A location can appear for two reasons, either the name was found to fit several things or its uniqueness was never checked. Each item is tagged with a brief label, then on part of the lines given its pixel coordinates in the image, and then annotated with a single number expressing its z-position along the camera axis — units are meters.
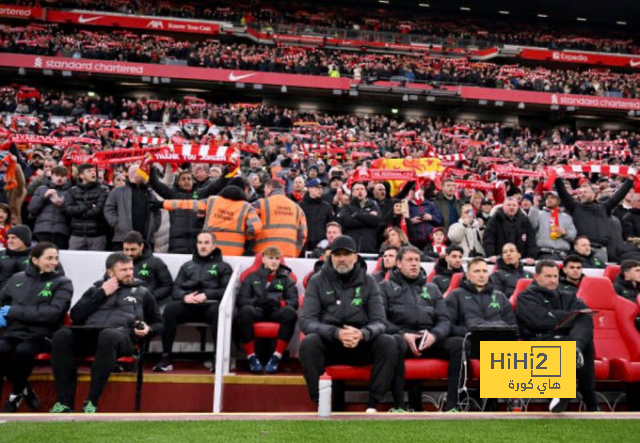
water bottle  4.05
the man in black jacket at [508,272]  6.40
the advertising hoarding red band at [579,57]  43.09
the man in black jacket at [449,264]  6.40
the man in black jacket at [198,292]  5.67
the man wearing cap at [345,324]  4.88
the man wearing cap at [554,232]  7.95
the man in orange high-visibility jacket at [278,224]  6.98
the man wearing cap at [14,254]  5.68
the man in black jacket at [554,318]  5.15
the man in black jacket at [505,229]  7.79
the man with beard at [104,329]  4.81
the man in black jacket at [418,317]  5.16
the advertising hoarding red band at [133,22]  37.31
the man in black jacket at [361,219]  7.92
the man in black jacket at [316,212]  8.23
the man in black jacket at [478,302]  5.57
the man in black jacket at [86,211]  7.29
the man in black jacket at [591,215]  8.00
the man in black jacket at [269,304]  5.63
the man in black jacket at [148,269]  5.98
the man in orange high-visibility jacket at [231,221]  6.75
